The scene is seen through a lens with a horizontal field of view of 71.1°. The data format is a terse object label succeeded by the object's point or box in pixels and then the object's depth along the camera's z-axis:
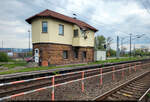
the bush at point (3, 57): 21.21
